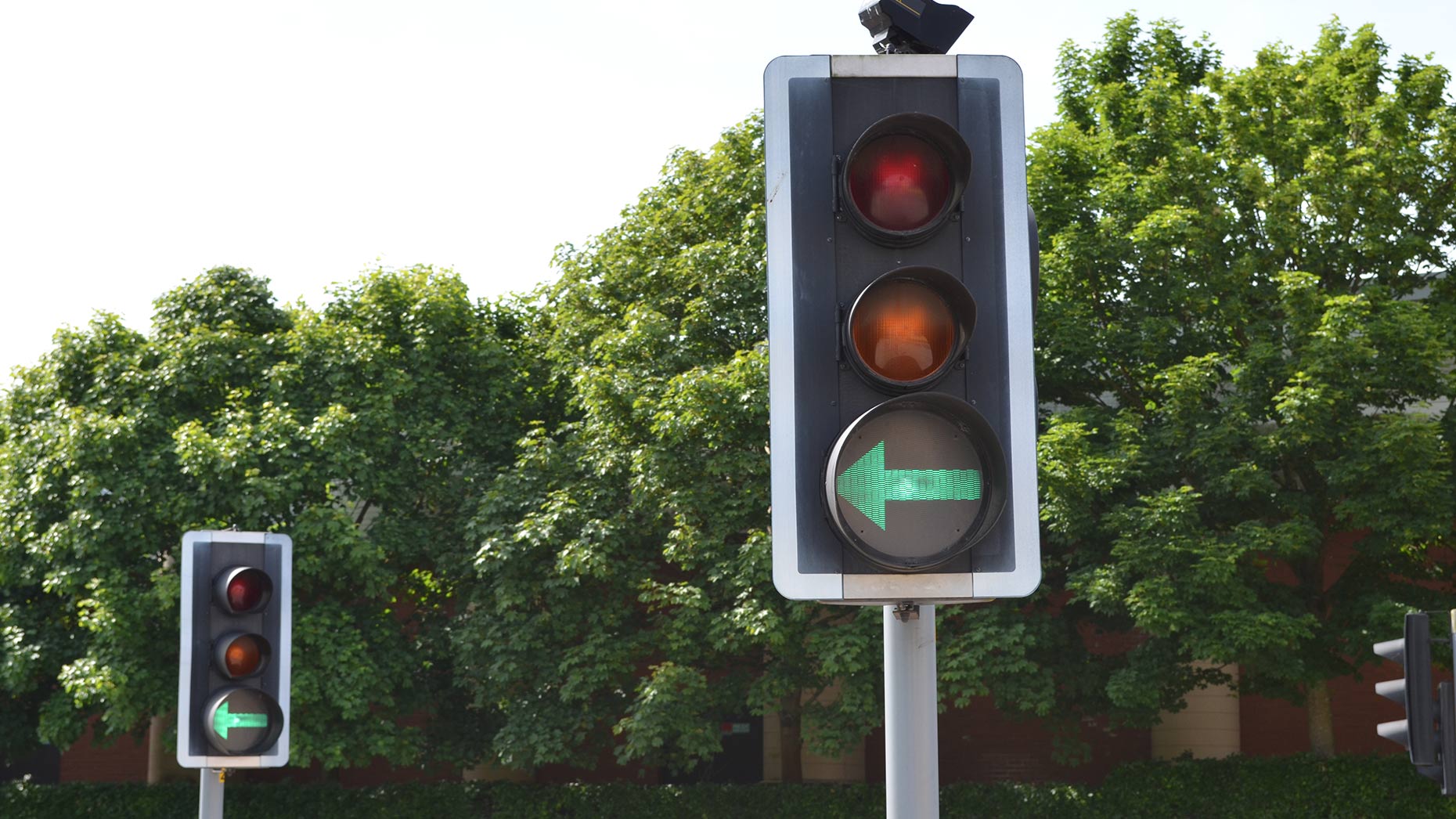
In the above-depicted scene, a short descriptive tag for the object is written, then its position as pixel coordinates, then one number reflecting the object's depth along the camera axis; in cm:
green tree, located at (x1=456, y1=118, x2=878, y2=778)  2145
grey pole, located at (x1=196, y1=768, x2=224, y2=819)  982
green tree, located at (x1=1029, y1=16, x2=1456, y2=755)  1953
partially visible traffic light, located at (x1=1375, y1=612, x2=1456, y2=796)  788
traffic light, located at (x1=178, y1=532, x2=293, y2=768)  917
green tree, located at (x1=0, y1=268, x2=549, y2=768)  2255
